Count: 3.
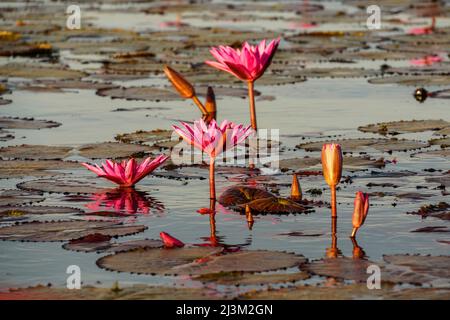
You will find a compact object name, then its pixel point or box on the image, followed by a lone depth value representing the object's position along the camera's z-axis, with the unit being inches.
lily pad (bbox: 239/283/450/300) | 429.1
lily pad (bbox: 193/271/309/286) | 454.6
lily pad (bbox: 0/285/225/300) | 434.6
